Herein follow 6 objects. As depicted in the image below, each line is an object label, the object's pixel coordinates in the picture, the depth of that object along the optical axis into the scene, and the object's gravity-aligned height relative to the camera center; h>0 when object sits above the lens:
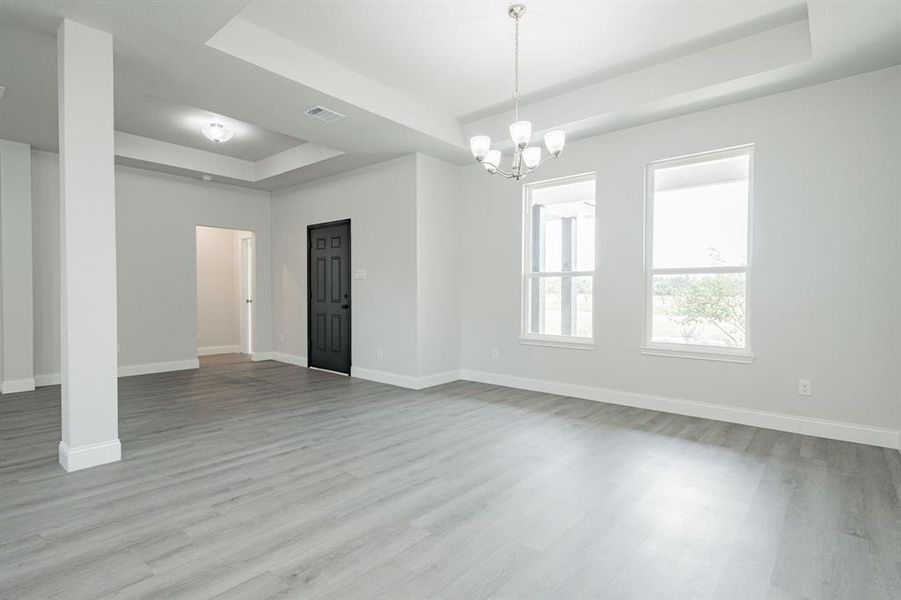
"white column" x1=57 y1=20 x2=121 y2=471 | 2.96 +0.30
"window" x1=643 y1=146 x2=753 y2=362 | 4.30 +0.36
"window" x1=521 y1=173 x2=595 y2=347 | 5.28 +0.36
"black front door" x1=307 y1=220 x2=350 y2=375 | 6.73 -0.06
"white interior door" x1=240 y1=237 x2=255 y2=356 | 8.89 -0.08
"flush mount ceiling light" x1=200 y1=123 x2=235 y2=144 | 5.42 +1.90
